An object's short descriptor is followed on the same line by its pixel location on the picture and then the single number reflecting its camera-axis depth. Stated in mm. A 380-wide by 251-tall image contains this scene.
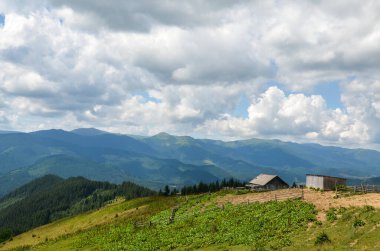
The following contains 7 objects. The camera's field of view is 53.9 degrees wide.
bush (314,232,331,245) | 32531
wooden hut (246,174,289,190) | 118188
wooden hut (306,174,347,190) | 75438
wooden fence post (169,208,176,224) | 59312
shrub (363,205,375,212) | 41375
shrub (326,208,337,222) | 40856
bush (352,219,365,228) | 36062
